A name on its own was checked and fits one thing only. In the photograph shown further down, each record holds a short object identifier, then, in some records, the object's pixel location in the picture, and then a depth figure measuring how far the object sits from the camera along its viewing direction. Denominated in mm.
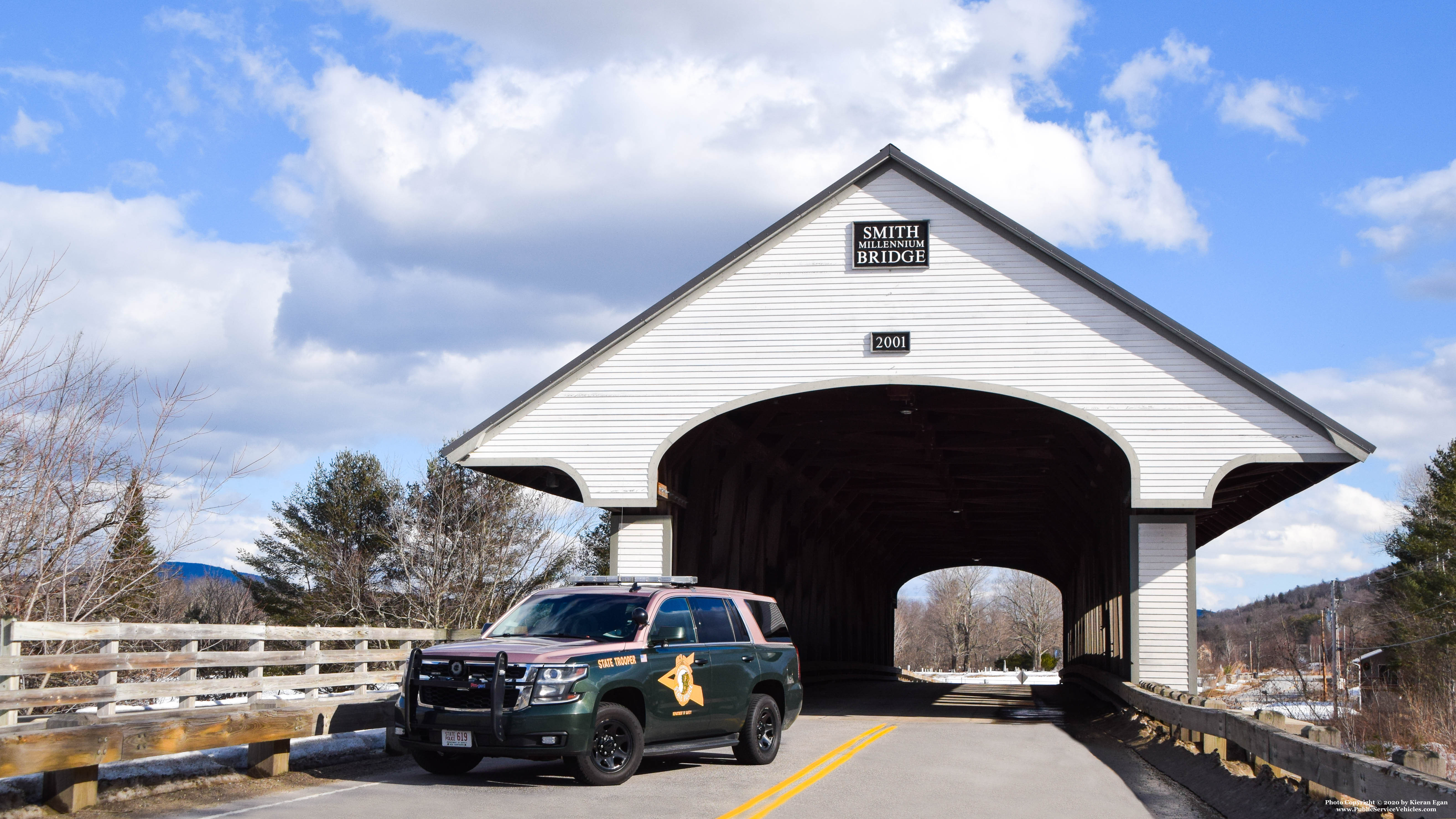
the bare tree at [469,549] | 45125
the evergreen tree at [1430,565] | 55812
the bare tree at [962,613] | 121250
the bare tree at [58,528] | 15500
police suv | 10375
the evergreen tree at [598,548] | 51438
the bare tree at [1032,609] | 124438
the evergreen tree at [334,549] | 47500
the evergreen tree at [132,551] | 16141
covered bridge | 19969
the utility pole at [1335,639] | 43781
